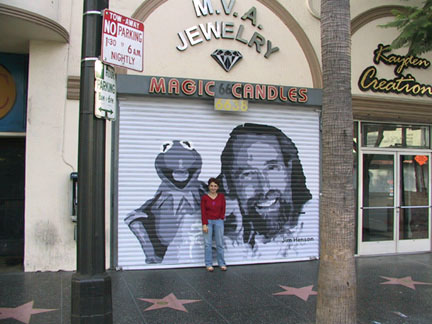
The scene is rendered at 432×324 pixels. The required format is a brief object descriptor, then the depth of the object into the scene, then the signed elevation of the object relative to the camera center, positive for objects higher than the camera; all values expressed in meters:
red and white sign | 4.21 +1.43
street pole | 4.05 -0.24
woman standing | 7.82 -0.82
